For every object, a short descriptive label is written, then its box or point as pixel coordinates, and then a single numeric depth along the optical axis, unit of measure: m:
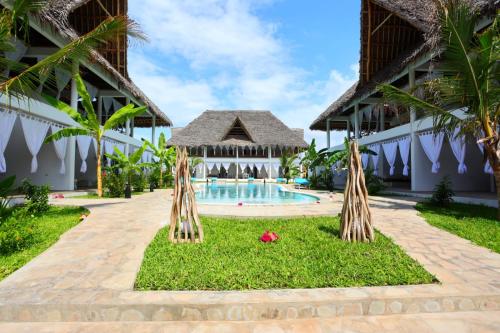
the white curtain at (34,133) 9.40
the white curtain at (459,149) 9.84
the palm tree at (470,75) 5.77
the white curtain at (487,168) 8.98
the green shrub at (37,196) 7.17
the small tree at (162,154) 17.95
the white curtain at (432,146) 10.98
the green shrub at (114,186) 11.59
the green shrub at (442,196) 8.25
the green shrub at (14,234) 4.14
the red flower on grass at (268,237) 4.63
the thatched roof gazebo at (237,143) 30.64
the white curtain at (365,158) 16.73
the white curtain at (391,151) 14.06
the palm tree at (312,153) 18.84
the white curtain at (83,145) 12.50
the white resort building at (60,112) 9.55
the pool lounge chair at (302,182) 18.55
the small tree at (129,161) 12.59
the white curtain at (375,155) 15.87
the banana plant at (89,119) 9.89
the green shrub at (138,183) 14.36
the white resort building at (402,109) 11.84
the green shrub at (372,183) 12.96
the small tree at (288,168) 24.89
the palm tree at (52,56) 4.32
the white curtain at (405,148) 12.94
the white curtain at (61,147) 11.01
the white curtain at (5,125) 8.25
